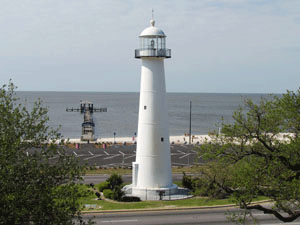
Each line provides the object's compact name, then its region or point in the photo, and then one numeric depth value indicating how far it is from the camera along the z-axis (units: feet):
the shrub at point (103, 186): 112.98
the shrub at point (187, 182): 115.59
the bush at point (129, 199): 102.27
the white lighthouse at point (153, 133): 105.70
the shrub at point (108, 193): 104.38
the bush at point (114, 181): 113.91
